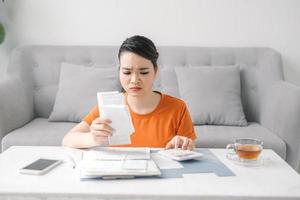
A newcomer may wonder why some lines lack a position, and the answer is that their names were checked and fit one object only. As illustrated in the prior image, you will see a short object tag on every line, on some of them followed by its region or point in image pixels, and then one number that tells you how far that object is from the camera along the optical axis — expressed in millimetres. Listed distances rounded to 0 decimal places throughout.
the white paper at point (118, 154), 1300
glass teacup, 1329
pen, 1279
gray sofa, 2506
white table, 1051
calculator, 1324
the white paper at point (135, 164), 1186
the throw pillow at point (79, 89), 2682
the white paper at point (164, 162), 1272
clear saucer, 1314
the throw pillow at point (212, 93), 2666
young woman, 1498
